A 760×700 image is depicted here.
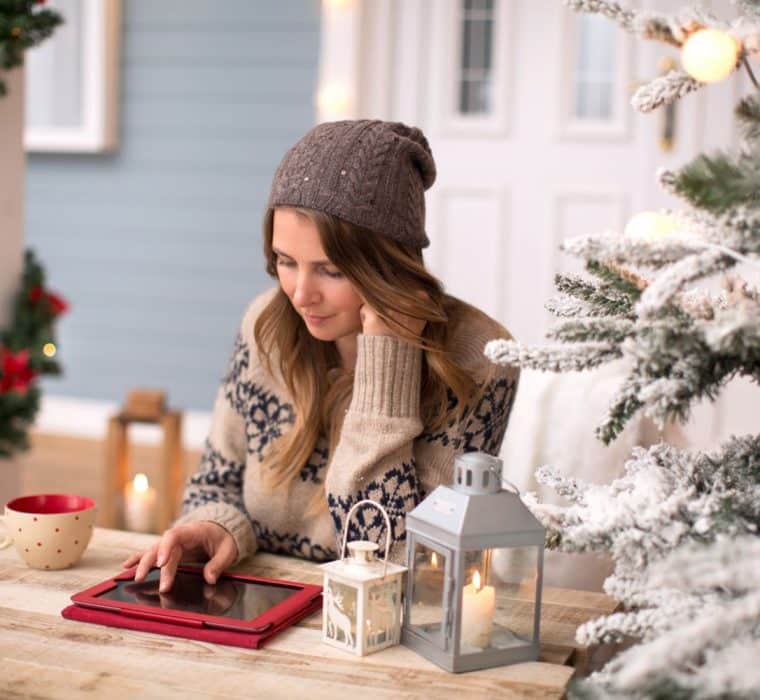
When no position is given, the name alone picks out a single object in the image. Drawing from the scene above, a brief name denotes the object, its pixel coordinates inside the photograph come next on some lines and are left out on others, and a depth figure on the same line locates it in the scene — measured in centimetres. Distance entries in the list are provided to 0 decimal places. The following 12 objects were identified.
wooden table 220
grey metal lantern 225
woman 277
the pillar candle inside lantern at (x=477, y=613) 227
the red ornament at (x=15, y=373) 460
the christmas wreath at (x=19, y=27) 435
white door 616
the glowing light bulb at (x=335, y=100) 663
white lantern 230
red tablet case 233
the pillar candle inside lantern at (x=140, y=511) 442
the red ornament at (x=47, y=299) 485
